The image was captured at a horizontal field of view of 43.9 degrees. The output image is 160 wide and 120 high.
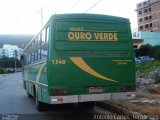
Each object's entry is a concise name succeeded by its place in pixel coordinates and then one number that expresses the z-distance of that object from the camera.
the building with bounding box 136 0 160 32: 68.54
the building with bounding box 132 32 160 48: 55.31
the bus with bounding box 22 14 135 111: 5.59
